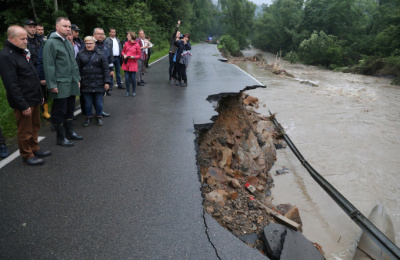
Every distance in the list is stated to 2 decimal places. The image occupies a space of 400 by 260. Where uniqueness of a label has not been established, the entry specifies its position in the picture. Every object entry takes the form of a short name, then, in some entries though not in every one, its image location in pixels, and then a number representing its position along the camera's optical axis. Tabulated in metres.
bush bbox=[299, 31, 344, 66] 36.11
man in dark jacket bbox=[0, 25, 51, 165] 3.91
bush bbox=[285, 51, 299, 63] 39.97
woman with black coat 5.97
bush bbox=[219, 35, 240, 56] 46.42
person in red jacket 8.83
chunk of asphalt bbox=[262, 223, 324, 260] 3.17
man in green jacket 4.66
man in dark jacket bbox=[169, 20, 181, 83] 10.65
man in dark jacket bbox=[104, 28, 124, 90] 9.30
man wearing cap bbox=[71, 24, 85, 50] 6.68
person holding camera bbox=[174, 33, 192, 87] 10.22
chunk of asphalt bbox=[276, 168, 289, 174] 8.03
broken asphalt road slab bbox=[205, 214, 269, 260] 2.83
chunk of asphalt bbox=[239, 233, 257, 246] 3.34
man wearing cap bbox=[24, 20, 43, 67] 6.02
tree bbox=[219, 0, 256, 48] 62.44
